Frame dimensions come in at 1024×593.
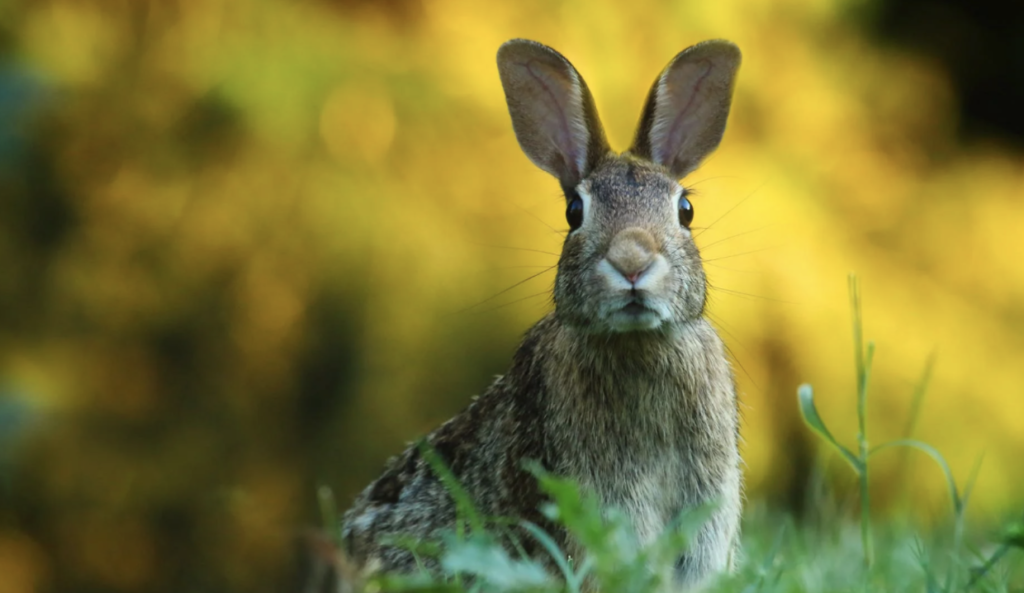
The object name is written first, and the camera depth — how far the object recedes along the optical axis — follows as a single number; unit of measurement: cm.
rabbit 508
